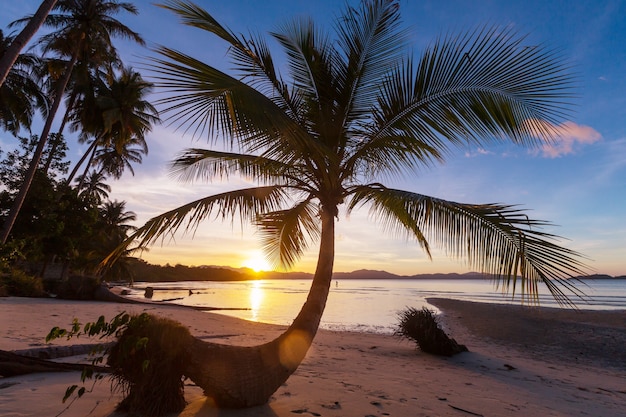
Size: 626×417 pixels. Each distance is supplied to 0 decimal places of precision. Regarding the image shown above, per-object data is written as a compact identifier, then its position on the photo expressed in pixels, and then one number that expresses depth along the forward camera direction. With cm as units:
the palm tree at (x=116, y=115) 2408
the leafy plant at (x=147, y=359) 296
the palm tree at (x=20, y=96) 2011
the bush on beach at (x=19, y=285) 1641
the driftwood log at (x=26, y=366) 383
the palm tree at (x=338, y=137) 342
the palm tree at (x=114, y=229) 3785
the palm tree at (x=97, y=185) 3532
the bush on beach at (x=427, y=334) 805
